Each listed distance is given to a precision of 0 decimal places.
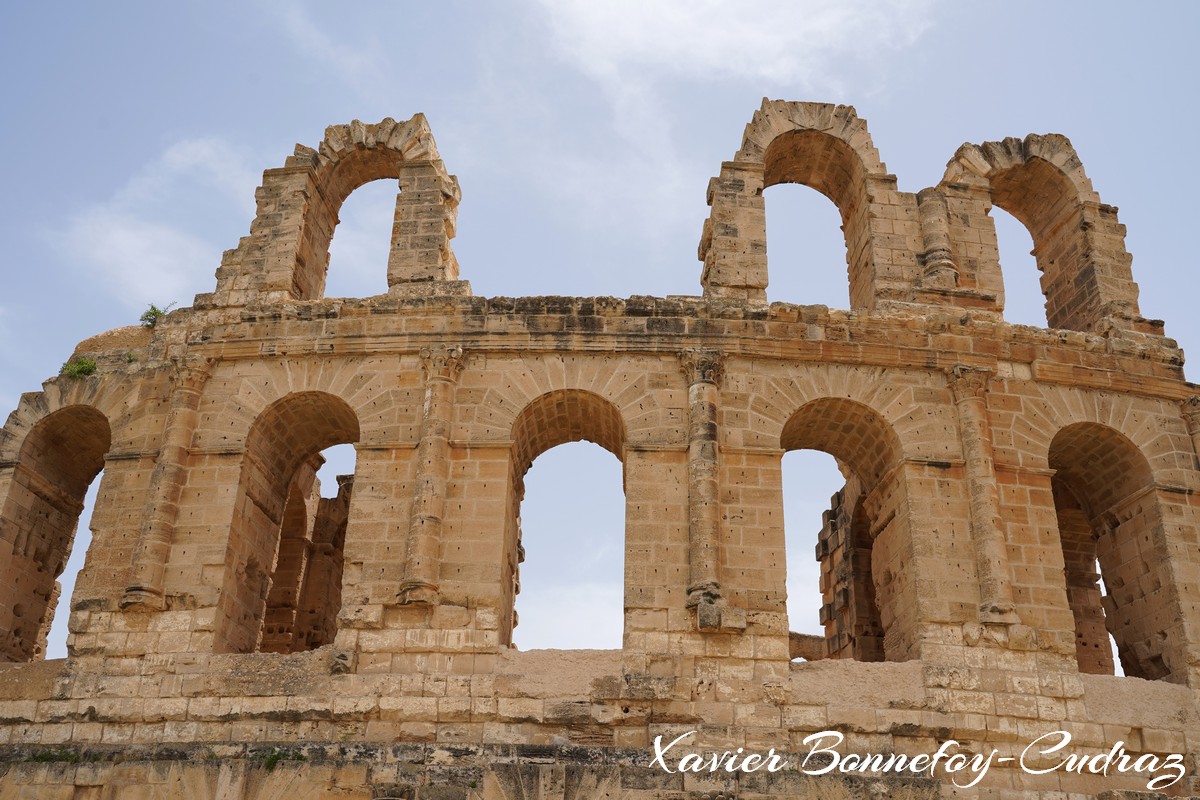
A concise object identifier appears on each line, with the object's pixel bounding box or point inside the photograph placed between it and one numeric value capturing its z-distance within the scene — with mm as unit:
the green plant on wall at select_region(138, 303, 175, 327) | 14203
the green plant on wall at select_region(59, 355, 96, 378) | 13836
